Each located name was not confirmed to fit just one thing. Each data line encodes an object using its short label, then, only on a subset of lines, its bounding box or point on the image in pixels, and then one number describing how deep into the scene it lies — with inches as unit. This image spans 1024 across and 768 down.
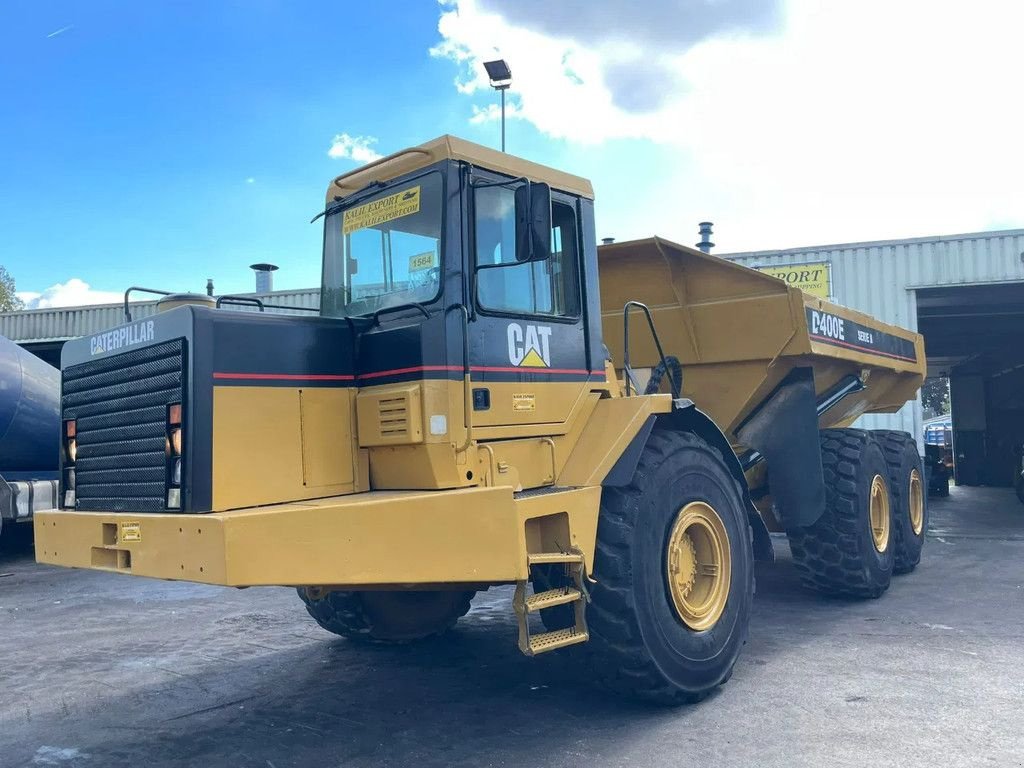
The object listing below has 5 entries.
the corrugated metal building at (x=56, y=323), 726.5
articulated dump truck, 151.6
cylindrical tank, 427.8
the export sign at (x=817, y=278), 561.6
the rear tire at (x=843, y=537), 284.5
